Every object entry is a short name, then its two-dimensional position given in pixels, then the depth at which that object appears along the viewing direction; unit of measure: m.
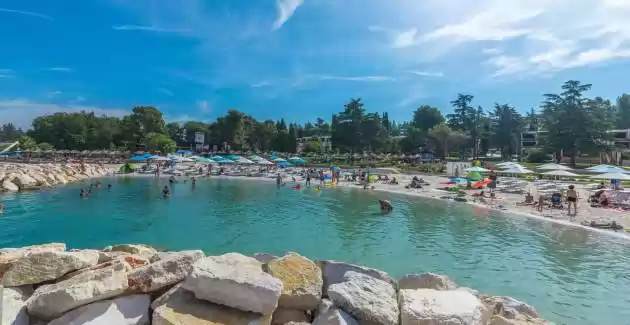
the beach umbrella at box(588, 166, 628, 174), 30.83
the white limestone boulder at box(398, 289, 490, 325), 4.76
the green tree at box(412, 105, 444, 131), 97.38
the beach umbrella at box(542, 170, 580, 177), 33.36
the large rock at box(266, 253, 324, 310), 5.30
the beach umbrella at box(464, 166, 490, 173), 36.44
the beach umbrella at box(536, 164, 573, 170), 38.11
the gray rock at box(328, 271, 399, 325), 4.98
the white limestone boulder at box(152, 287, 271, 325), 4.58
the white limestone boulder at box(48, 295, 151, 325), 4.73
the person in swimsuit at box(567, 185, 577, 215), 22.00
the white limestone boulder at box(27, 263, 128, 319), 4.80
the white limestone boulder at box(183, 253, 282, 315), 4.76
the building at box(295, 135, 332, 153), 98.95
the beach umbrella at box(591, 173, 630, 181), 28.49
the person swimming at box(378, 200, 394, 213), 24.87
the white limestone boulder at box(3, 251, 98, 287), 5.45
